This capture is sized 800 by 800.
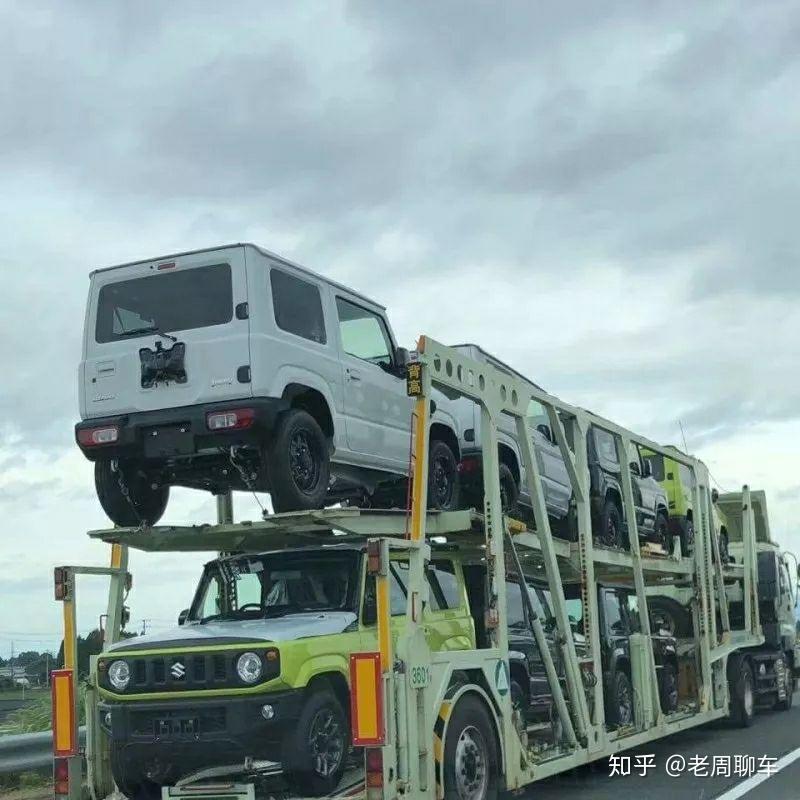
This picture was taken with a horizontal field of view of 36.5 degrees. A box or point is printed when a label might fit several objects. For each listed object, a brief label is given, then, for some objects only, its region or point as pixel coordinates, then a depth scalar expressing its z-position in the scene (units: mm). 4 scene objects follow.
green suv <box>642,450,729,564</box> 15916
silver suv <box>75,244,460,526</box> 8453
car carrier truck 7266
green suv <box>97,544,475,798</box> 7250
